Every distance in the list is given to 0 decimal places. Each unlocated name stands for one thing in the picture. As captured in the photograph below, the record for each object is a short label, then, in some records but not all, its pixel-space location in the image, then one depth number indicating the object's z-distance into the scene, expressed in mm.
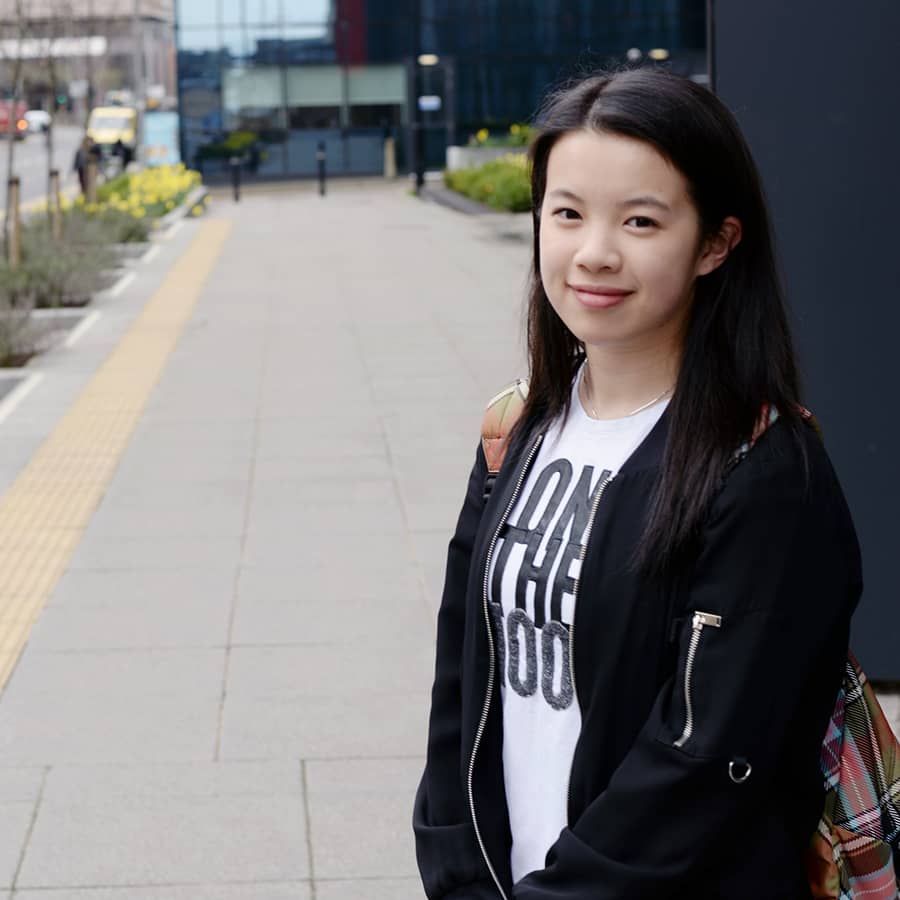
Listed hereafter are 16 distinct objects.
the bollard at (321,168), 37250
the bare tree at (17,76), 16281
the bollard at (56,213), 17098
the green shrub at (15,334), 11781
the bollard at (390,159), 45125
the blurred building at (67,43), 20625
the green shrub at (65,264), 14906
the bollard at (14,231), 14695
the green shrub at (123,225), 20328
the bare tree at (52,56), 20234
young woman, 1808
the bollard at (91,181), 22453
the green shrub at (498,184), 26859
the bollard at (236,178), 36406
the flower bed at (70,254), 12156
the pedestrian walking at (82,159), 23031
